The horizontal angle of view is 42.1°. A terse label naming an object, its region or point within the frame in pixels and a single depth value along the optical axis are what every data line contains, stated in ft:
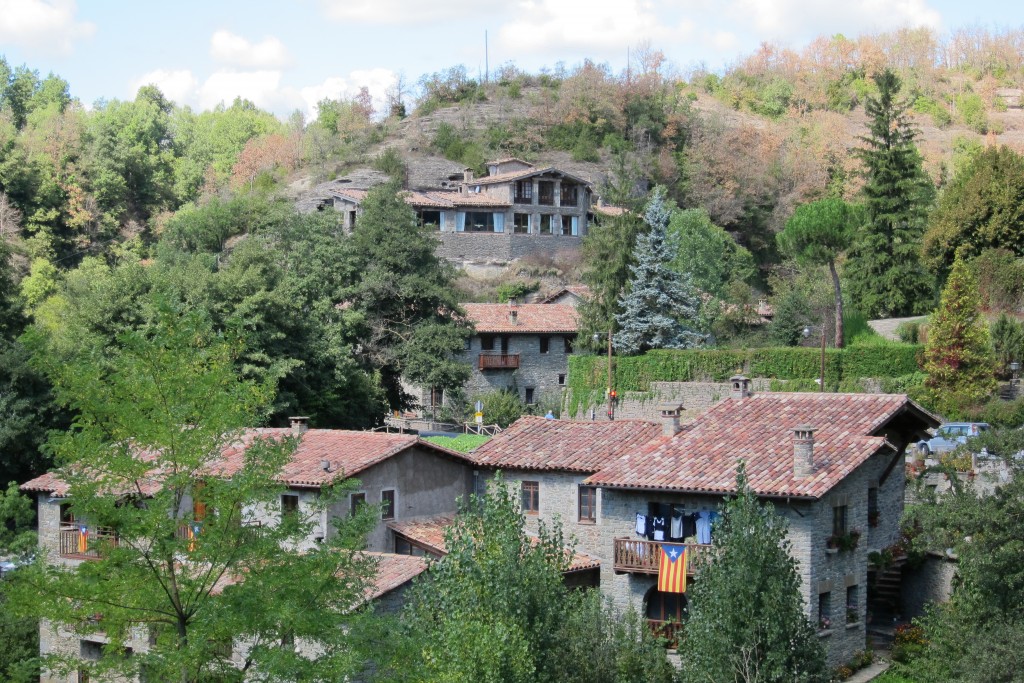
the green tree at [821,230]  183.93
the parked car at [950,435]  124.98
